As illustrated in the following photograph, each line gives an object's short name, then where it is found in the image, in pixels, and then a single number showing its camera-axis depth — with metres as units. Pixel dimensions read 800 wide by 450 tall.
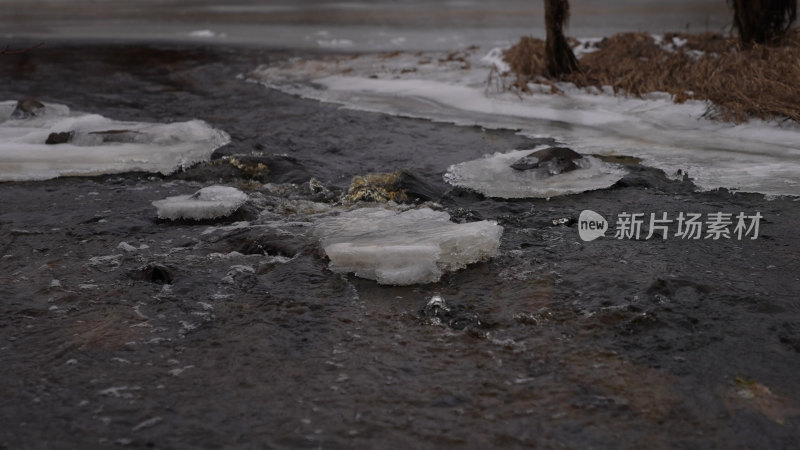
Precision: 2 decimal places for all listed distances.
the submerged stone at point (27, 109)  8.11
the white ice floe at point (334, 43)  16.36
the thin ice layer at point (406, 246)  3.97
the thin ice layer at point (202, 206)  4.99
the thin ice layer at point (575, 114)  5.89
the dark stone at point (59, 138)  6.80
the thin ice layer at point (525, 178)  5.42
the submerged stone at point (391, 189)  5.29
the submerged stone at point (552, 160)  5.77
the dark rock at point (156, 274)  3.98
